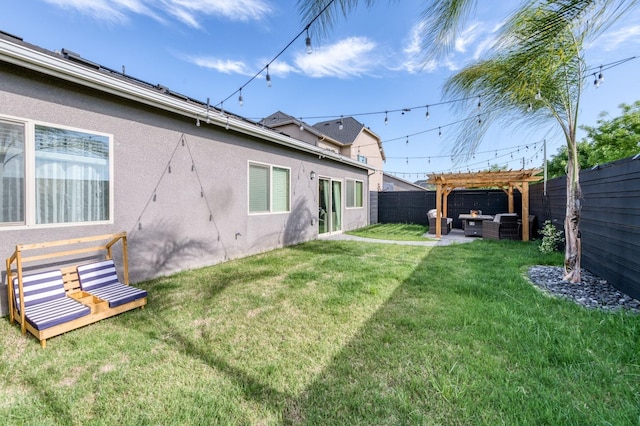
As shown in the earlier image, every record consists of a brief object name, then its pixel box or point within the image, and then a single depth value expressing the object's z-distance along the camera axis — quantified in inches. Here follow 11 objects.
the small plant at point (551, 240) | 246.5
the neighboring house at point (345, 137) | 621.3
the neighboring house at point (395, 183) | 1028.5
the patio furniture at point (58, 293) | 107.2
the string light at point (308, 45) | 102.2
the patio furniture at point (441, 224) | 416.5
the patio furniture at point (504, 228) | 351.3
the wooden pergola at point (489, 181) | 339.6
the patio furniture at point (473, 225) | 384.5
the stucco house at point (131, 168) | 125.2
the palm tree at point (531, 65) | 77.5
